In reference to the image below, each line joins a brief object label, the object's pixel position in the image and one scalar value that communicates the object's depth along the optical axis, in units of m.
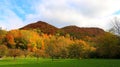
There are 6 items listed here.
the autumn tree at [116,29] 25.62
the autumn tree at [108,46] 26.28
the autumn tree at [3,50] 27.93
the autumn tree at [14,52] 29.33
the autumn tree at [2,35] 33.88
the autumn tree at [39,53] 30.96
